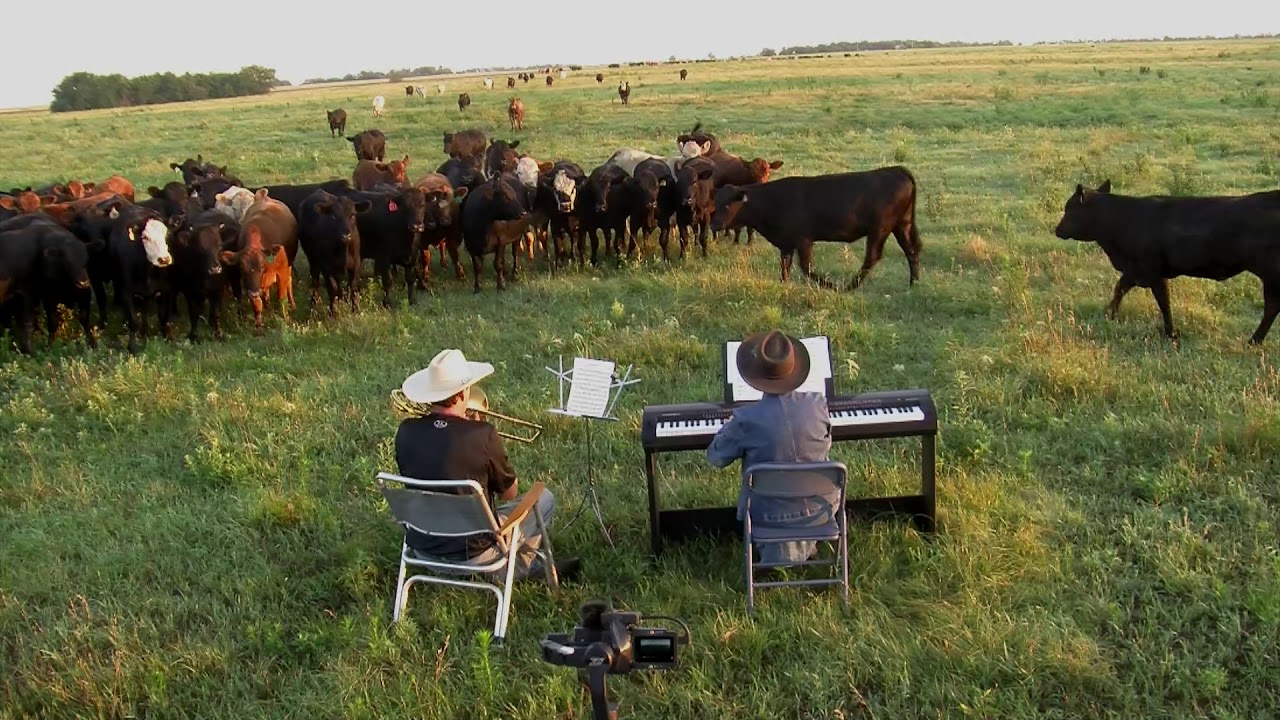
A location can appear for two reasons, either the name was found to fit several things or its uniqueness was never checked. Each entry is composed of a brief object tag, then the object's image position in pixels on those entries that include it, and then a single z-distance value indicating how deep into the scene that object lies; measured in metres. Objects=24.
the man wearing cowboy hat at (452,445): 4.84
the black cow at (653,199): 12.94
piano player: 4.78
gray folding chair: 4.58
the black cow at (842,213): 11.36
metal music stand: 5.71
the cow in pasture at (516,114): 32.47
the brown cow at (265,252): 10.52
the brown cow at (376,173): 16.06
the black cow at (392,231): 11.71
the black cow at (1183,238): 8.10
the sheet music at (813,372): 5.38
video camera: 2.99
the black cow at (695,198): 13.09
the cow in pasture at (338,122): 32.97
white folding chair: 4.54
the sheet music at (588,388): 5.53
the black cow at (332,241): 10.98
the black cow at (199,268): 10.20
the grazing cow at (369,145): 23.52
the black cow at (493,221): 12.21
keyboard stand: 5.50
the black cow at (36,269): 9.98
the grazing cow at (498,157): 16.18
